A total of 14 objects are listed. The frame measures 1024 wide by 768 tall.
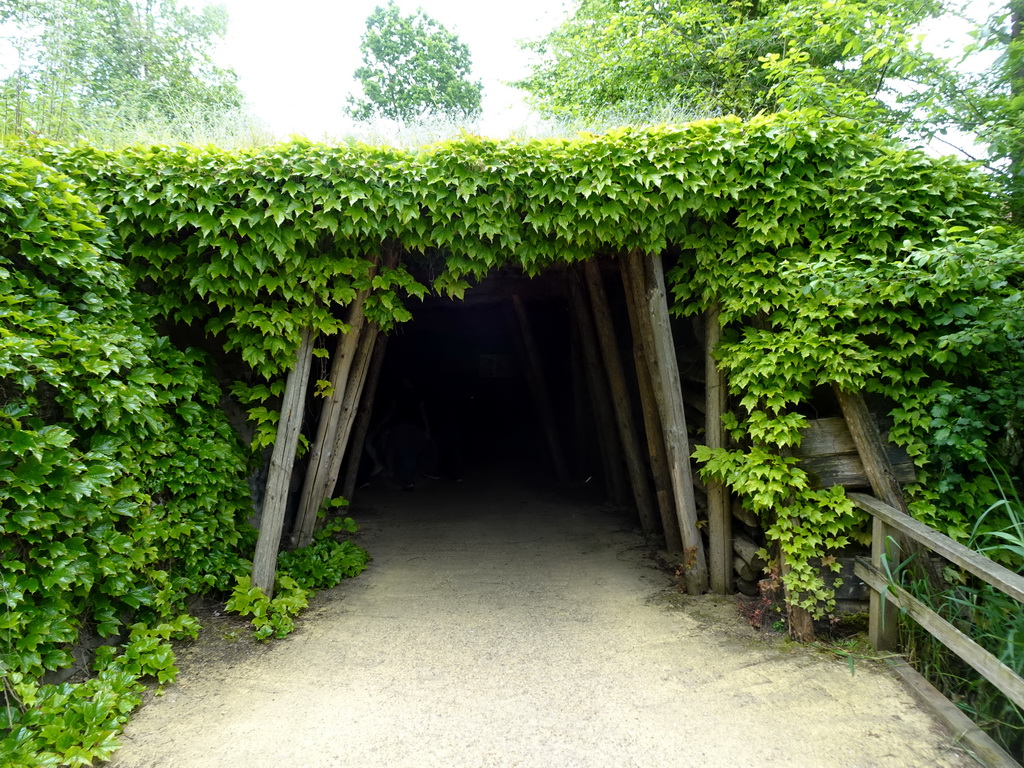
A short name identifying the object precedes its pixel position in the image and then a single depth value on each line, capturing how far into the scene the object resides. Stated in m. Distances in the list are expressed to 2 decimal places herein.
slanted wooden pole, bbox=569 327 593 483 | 8.34
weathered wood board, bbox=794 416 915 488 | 3.50
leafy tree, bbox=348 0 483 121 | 26.42
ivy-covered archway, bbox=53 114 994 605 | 3.39
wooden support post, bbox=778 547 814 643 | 3.50
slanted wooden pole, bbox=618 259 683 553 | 4.96
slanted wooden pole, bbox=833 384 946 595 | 3.22
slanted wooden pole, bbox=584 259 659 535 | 5.82
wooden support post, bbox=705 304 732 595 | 4.05
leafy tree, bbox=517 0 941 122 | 4.35
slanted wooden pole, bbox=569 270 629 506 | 6.75
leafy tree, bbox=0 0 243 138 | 4.87
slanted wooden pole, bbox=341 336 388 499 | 6.59
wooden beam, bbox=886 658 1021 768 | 2.32
